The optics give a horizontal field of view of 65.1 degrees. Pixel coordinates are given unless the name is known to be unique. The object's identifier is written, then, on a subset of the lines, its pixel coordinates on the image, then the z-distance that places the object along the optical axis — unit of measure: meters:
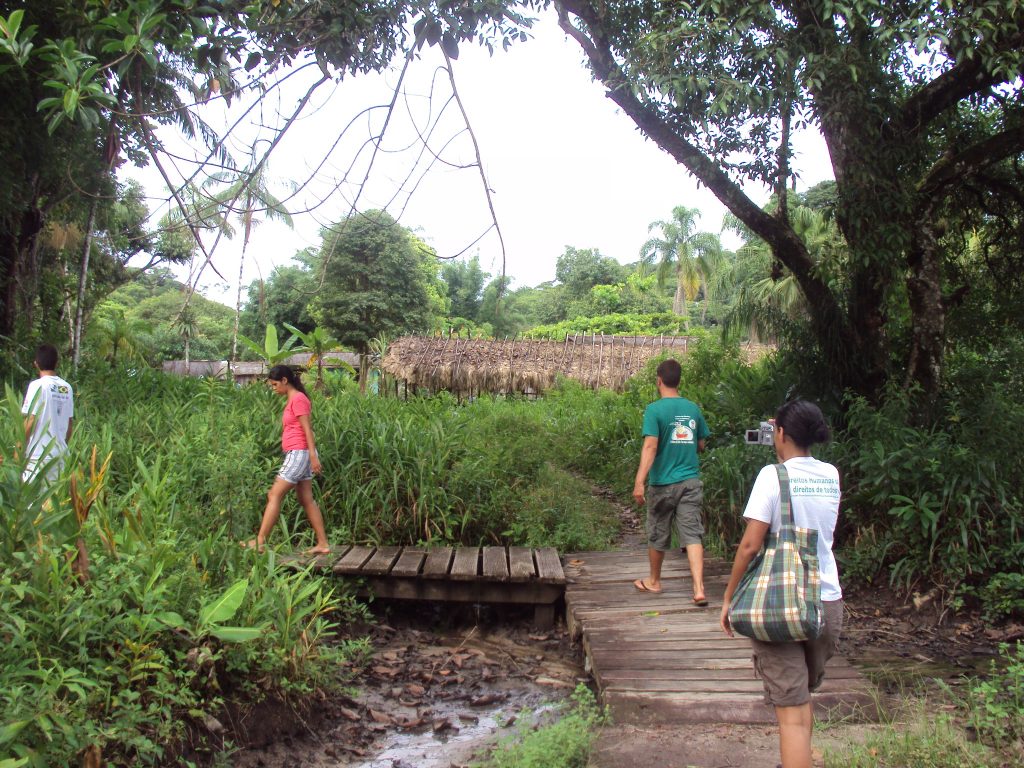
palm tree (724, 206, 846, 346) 8.08
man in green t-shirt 5.39
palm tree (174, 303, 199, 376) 25.15
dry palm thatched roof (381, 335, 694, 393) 18.20
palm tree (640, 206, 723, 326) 43.00
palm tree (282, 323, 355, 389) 11.90
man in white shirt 5.65
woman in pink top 6.14
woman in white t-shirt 2.93
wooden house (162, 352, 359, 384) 27.07
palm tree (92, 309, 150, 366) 13.64
